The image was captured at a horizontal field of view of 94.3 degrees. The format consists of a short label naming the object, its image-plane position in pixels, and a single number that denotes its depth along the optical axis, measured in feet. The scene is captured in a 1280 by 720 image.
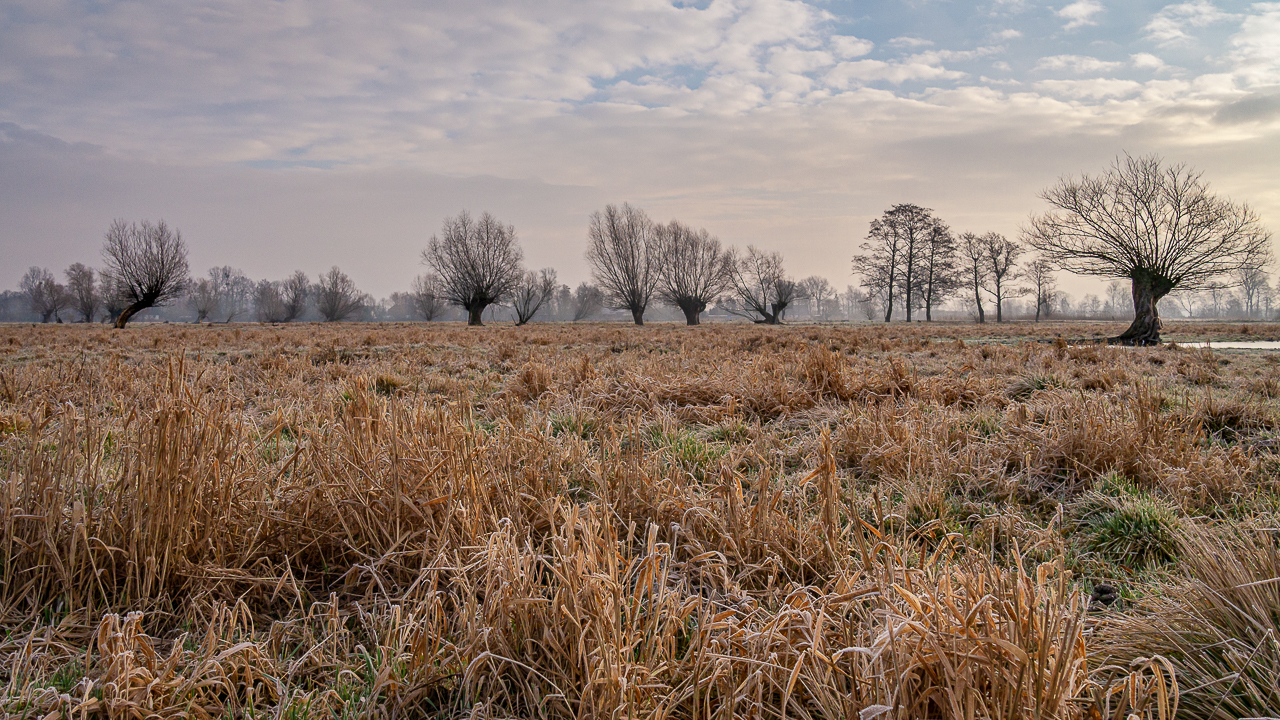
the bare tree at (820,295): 467.11
